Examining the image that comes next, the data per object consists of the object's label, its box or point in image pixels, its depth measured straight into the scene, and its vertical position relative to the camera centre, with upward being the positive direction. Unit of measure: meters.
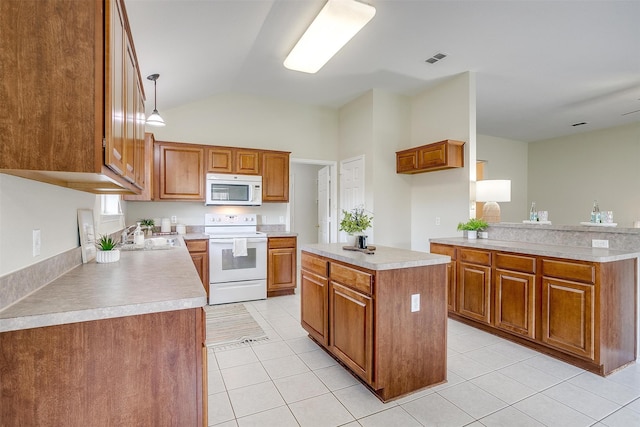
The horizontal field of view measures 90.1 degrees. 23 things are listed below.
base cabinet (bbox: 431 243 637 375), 2.41 -0.77
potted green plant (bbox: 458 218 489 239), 3.72 -0.16
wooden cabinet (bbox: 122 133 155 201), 3.81 +0.49
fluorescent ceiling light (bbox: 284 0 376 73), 2.59 +1.65
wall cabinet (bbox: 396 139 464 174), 4.00 +0.75
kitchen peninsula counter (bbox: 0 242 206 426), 1.03 -0.50
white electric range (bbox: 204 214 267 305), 4.17 -0.70
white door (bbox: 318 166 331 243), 5.82 +0.19
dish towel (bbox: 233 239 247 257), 4.20 -0.45
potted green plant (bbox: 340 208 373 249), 2.69 -0.09
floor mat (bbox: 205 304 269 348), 3.05 -1.20
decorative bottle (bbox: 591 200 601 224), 3.11 -0.03
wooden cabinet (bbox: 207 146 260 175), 4.46 +0.76
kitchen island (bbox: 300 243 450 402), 2.06 -0.72
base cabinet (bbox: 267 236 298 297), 4.54 -0.75
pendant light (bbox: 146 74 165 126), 3.20 +0.97
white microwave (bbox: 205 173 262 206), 4.42 +0.33
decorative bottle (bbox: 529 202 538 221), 3.74 -0.03
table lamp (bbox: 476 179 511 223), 3.78 +0.22
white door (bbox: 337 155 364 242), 4.97 +0.48
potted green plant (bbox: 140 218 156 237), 4.16 -0.15
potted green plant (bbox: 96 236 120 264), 2.03 -0.25
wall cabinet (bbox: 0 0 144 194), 1.01 +0.41
